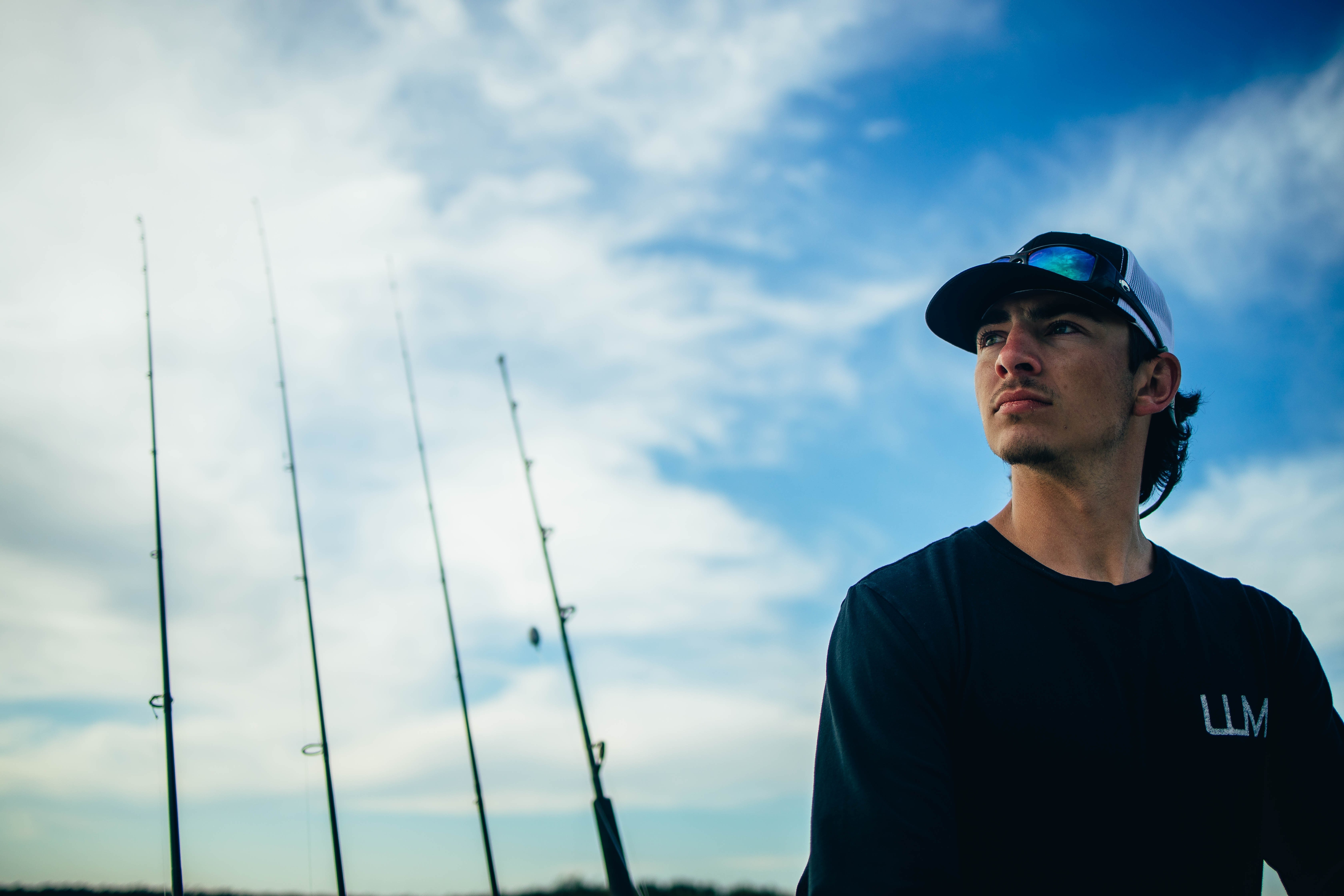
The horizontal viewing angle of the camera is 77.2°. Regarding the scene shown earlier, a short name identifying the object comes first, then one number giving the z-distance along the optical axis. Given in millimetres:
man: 1611
